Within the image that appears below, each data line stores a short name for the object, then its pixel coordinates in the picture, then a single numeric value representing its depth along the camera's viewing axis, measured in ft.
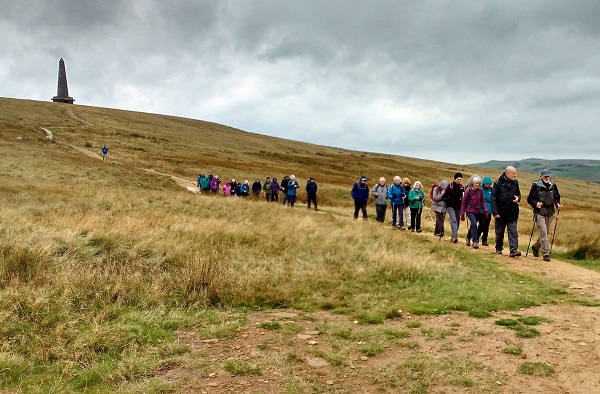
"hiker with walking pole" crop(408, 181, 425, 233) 50.38
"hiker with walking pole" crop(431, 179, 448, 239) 44.02
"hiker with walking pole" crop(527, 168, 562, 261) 36.01
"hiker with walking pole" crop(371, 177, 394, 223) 55.87
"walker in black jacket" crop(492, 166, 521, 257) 37.65
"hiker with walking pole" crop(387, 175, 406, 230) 53.06
